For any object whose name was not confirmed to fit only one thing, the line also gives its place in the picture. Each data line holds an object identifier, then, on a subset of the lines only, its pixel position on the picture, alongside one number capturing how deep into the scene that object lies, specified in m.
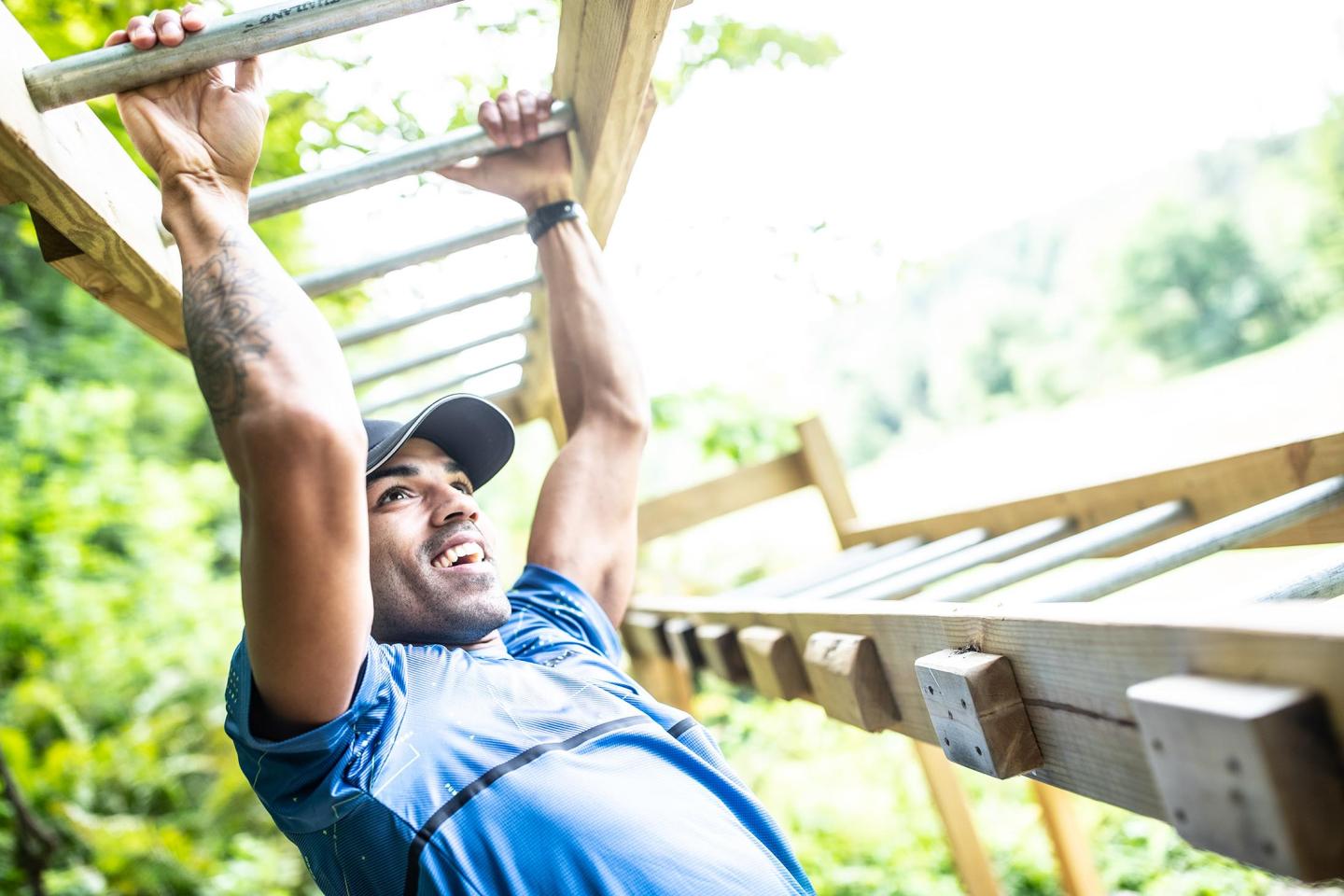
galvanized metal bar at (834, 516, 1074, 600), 2.03
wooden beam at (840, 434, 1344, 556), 1.68
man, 1.11
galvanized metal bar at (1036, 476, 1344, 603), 1.32
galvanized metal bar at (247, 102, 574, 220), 1.51
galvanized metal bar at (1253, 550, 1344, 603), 1.00
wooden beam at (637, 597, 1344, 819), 0.72
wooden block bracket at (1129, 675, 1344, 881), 0.70
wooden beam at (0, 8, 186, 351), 1.15
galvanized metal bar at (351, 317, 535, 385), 2.40
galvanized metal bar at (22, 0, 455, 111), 1.18
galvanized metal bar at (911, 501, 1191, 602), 1.65
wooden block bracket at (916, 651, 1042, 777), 1.07
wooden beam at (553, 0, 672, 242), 1.27
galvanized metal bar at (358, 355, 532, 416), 2.72
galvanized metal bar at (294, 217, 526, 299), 1.81
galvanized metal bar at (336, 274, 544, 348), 2.06
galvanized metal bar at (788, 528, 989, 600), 2.25
